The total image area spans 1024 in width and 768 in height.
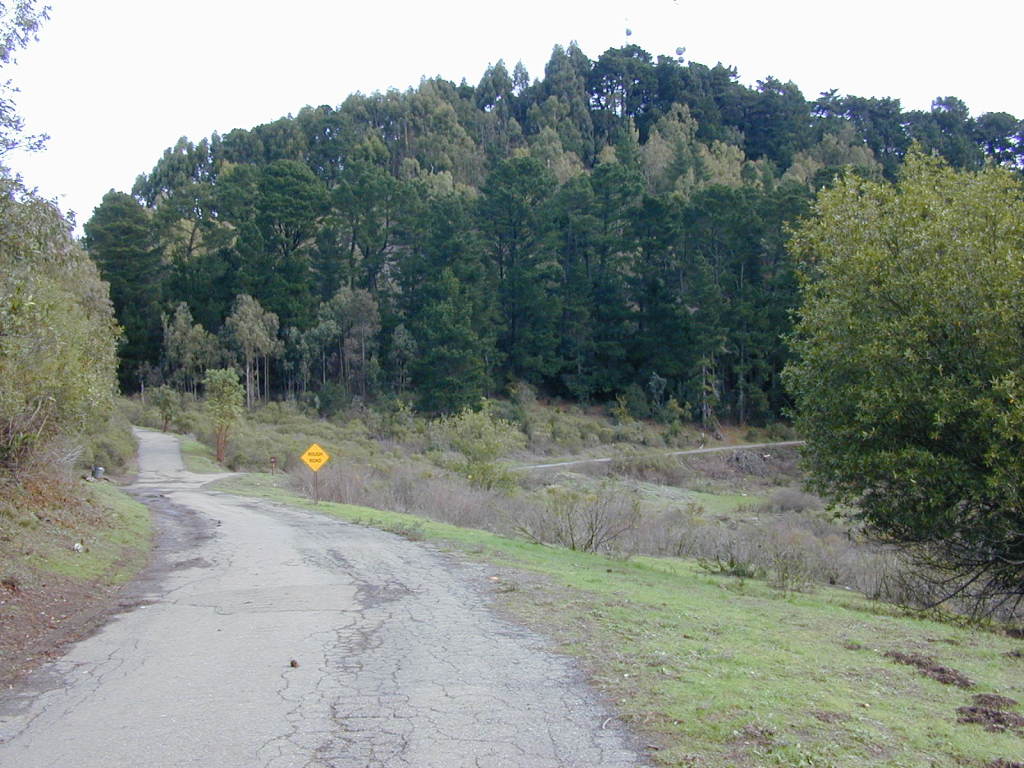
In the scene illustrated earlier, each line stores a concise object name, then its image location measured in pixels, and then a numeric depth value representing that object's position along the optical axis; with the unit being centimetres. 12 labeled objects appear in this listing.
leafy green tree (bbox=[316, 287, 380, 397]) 6756
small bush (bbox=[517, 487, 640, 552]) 2045
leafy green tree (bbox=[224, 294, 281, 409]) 6266
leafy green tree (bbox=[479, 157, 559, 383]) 7225
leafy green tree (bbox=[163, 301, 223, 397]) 6353
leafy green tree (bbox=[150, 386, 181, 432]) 5603
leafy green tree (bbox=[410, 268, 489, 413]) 6400
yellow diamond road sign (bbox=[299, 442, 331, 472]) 2611
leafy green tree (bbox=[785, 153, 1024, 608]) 1271
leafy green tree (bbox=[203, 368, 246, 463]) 4291
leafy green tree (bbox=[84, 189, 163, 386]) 6875
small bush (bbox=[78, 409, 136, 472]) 3372
